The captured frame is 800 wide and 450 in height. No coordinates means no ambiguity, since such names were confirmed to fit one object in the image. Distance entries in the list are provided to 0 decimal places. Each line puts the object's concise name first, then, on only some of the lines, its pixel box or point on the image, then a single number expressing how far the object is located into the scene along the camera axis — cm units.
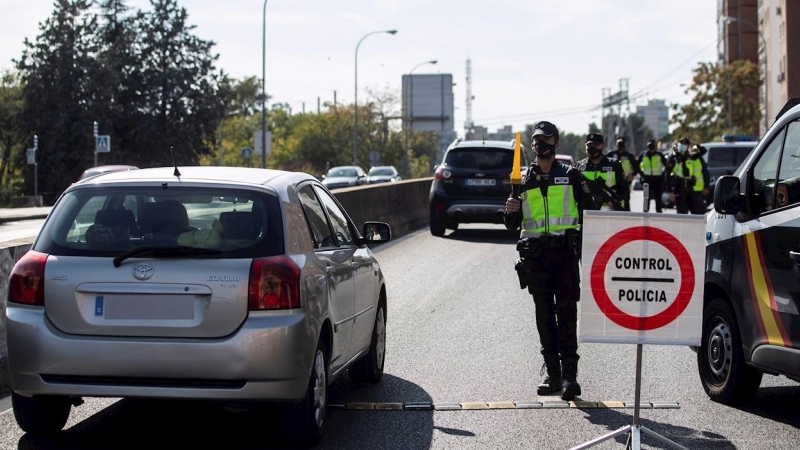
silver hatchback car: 626
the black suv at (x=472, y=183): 2277
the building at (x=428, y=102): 10031
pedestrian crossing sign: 4557
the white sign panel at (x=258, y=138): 5716
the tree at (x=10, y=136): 6969
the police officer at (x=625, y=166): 1420
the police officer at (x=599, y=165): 1338
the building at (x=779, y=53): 7356
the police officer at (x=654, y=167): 2441
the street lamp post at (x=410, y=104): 10000
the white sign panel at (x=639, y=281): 624
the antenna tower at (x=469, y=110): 15862
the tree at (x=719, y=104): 8844
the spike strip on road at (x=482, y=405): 771
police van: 693
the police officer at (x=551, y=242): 812
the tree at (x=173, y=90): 6888
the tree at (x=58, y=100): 6475
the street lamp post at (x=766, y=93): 8494
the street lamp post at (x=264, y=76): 4953
